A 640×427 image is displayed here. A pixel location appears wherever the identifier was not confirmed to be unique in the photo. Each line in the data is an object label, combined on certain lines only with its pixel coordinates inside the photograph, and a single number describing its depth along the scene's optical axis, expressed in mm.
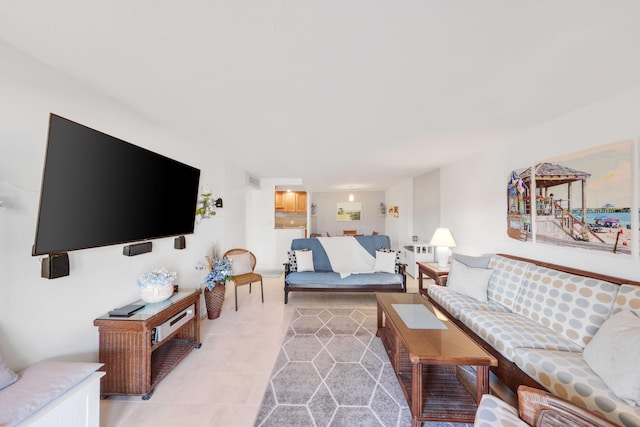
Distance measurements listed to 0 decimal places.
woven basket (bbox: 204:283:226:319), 2893
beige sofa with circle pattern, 1192
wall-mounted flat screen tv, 1175
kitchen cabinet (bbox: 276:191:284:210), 7348
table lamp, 3395
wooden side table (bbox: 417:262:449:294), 2984
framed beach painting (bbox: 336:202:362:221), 8148
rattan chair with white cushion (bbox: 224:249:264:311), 3233
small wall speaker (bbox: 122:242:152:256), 1807
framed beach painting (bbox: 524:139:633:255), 1676
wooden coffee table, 1410
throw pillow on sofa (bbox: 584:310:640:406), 1121
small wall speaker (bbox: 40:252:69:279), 1257
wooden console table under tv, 1616
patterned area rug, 1513
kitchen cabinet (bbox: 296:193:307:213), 7426
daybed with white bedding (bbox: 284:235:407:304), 3361
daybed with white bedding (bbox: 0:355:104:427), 972
